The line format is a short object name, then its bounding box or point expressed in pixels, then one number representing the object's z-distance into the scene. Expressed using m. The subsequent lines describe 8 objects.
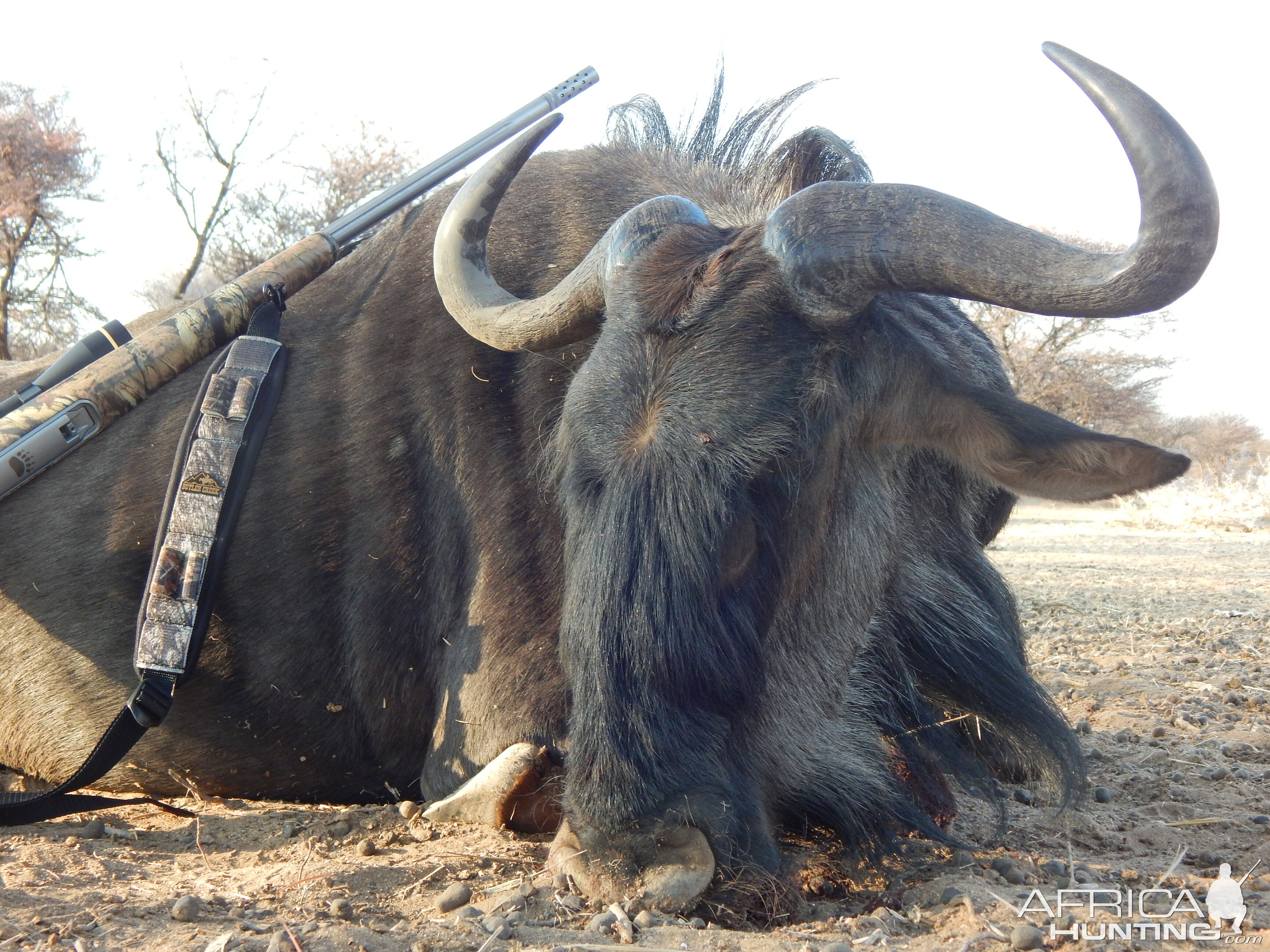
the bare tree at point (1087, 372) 25.45
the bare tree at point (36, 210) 22.66
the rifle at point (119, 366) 3.30
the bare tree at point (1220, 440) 29.88
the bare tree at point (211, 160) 25.70
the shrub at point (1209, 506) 17.27
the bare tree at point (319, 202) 24.80
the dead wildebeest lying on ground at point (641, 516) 2.39
